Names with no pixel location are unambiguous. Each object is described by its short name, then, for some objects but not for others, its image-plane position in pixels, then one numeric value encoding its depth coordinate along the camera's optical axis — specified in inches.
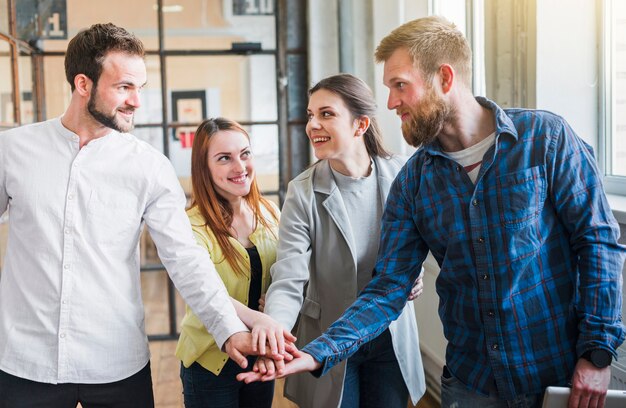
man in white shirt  68.2
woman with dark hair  79.9
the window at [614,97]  90.4
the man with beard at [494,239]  58.2
